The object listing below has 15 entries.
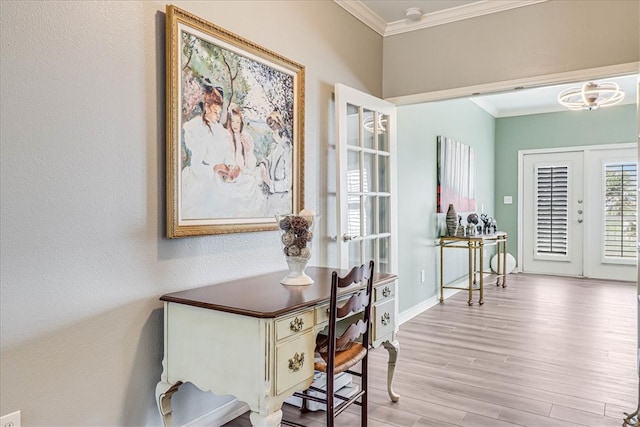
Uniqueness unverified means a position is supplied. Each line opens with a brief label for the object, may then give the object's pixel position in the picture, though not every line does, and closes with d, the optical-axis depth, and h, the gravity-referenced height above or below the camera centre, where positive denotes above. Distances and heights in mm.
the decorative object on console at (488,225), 5898 -248
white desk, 1603 -518
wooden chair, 1840 -631
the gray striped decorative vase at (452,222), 5230 -177
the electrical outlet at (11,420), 1454 -701
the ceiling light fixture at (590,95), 4547 +1209
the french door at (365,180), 3010 +206
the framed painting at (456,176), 5188 +402
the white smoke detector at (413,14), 3338 +1487
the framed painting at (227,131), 1979 +394
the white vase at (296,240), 2088 -153
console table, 4988 -455
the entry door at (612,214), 6348 -113
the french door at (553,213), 6746 -101
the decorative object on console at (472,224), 5332 -223
